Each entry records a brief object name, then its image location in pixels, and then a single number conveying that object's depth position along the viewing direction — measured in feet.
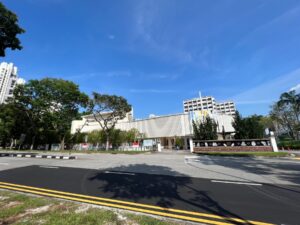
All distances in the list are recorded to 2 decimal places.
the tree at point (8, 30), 47.88
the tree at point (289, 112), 124.77
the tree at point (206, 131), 84.38
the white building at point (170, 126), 119.34
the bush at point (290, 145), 87.49
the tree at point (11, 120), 118.81
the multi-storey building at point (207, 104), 367.45
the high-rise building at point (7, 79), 303.89
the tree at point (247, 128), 77.51
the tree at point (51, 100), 108.17
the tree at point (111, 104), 105.18
